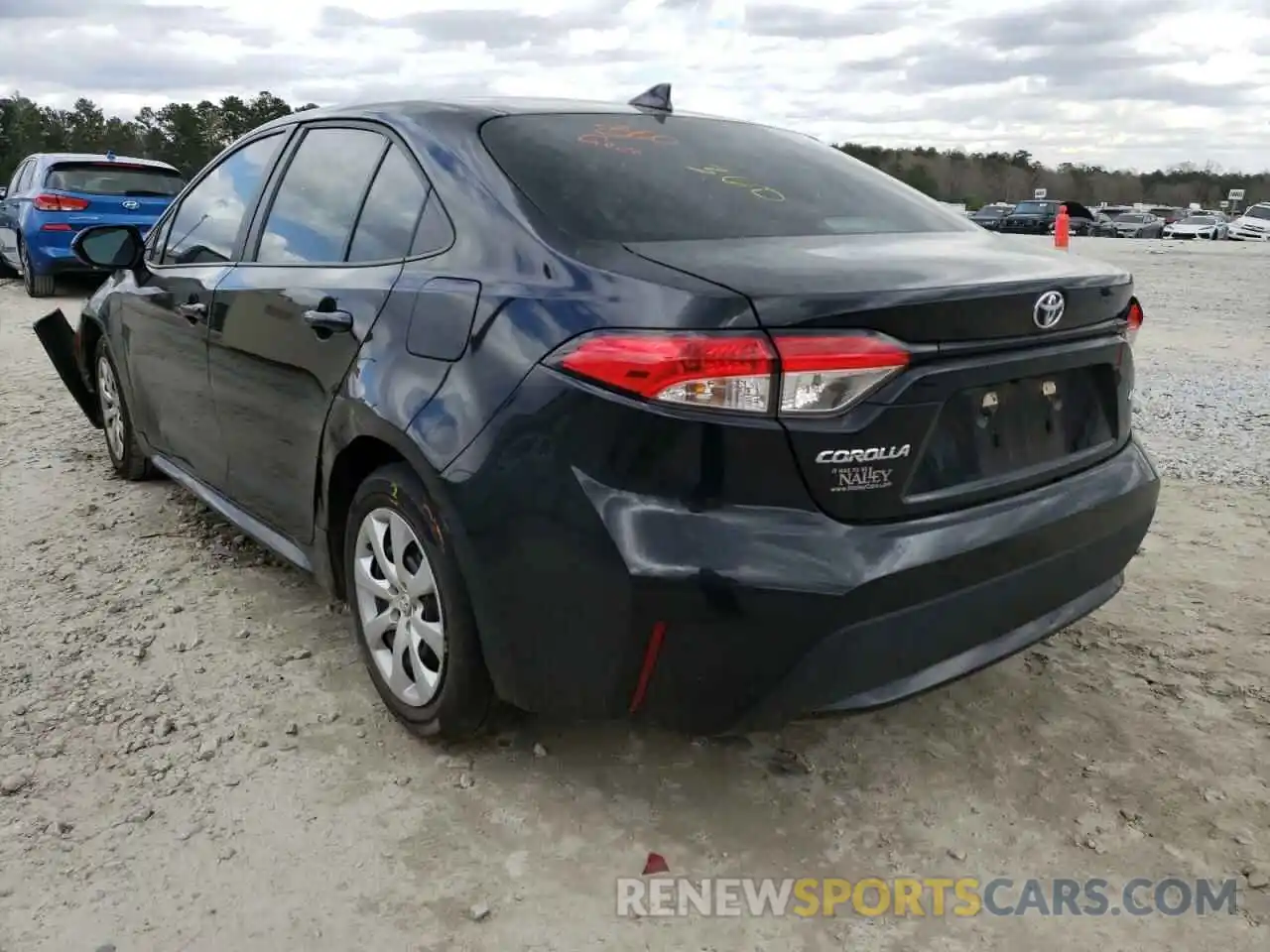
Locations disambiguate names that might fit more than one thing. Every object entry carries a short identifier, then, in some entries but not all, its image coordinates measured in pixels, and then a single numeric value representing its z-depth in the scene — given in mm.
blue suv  11938
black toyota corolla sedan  2035
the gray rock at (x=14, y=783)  2574
